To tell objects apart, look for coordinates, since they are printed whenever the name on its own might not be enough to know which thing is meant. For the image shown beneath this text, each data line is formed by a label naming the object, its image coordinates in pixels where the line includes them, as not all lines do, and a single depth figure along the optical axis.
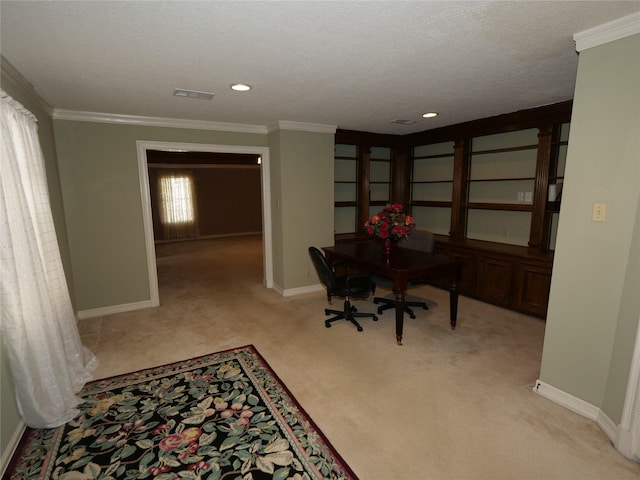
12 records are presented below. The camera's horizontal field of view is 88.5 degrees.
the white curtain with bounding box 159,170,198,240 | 9.53
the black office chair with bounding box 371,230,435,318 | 3.92
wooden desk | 3.09
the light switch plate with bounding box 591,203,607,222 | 2.01
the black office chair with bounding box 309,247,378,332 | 3.51
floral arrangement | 3.55
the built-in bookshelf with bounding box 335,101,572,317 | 3.80
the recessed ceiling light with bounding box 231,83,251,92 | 2.76
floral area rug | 1.80
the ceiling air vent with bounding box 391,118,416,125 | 4.29
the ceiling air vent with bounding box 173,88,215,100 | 2.94
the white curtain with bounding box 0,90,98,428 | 1.93
